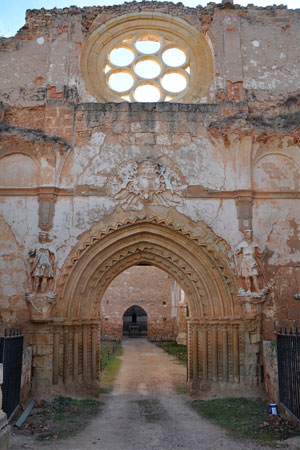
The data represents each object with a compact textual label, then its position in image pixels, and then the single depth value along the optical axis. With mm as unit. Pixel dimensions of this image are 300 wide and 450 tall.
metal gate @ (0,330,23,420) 6680
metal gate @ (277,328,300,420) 6637
